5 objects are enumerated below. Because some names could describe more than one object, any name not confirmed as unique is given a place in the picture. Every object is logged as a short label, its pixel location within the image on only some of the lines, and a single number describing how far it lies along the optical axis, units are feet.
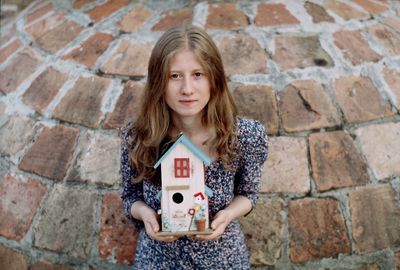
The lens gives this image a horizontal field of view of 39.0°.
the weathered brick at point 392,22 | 8.17
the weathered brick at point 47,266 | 6.92
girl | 5.03
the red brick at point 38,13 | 8.94
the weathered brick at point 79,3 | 8.66
